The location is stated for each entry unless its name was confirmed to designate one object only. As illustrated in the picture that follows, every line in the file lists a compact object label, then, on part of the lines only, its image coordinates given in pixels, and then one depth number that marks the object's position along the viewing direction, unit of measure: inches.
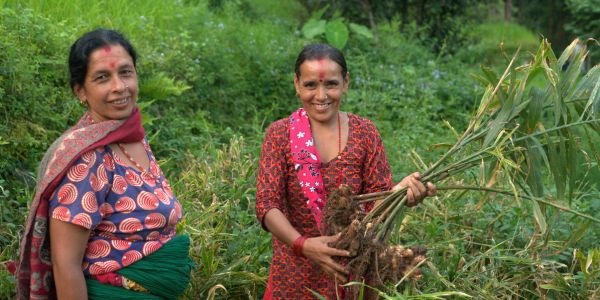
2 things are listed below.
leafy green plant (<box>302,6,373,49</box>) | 354.3
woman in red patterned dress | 119.7
